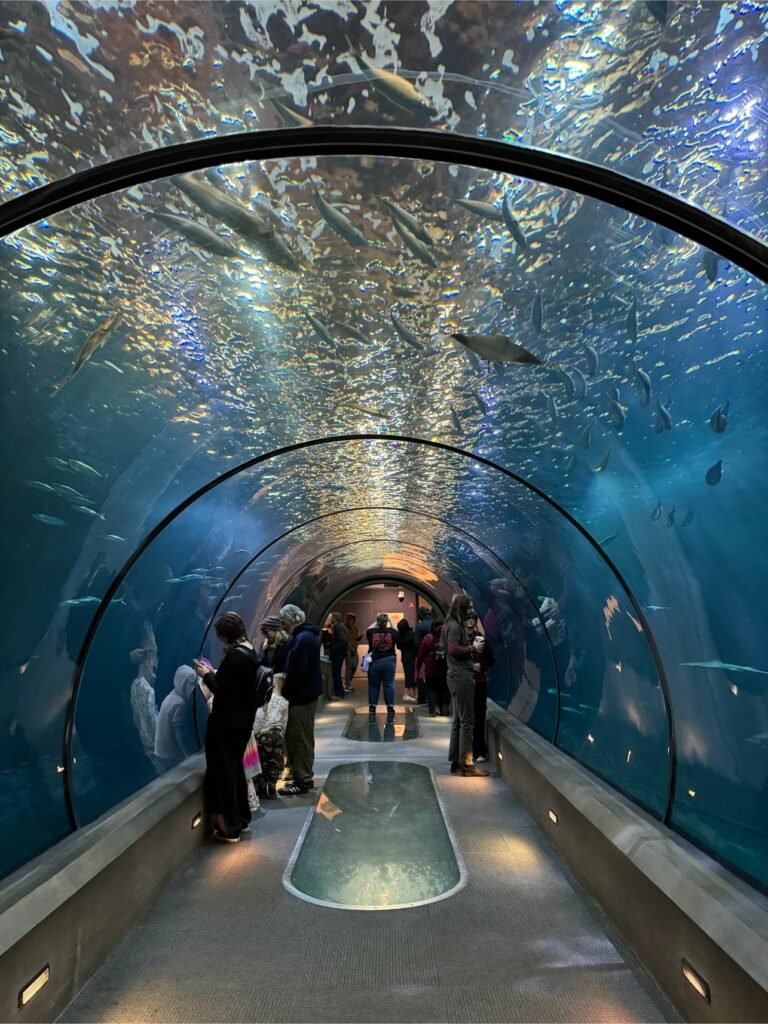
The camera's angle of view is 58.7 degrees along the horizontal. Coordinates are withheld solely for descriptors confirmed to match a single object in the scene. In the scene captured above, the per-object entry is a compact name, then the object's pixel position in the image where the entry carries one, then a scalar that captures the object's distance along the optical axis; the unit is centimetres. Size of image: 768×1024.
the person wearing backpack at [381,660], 1223
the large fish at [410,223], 349
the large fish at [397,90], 259
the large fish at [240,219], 324
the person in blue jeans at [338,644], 1580
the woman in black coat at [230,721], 581
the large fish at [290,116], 280
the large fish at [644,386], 477
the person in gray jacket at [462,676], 812
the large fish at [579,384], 521
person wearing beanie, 763
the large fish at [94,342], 423
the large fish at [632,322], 433
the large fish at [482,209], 346
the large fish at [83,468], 475
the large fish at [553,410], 570
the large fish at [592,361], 492
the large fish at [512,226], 348
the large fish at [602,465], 571
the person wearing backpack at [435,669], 1230
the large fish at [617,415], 532
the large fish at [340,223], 345
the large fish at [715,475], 445
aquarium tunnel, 250
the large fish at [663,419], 491
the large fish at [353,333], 475
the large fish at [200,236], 347
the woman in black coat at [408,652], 1692
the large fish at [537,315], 425
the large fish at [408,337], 471
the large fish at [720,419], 429
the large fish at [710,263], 354
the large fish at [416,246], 365
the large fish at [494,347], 464
